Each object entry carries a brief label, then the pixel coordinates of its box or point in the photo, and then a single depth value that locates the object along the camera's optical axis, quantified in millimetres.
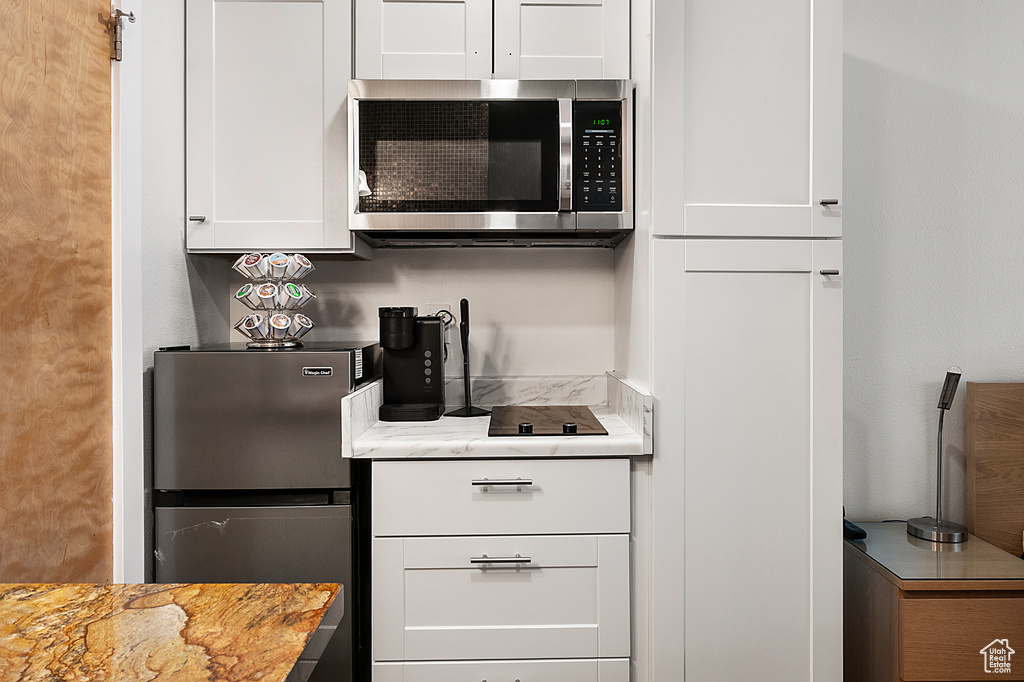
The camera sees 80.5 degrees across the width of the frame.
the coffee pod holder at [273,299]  1657
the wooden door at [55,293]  1168
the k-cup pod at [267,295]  1658
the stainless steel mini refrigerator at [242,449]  1537
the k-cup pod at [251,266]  1657
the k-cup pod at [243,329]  1657
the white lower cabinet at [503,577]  1503
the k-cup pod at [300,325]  1679
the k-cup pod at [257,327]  1650
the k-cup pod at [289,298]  1675
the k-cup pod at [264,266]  1655
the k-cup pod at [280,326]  1660
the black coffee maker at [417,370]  1831
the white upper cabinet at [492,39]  1759
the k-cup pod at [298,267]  1679
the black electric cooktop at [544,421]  1585
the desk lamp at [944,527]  1770
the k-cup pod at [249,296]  1664
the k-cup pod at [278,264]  1660
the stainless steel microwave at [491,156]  1674
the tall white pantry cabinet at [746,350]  1499
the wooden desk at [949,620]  1482
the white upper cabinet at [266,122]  1737
